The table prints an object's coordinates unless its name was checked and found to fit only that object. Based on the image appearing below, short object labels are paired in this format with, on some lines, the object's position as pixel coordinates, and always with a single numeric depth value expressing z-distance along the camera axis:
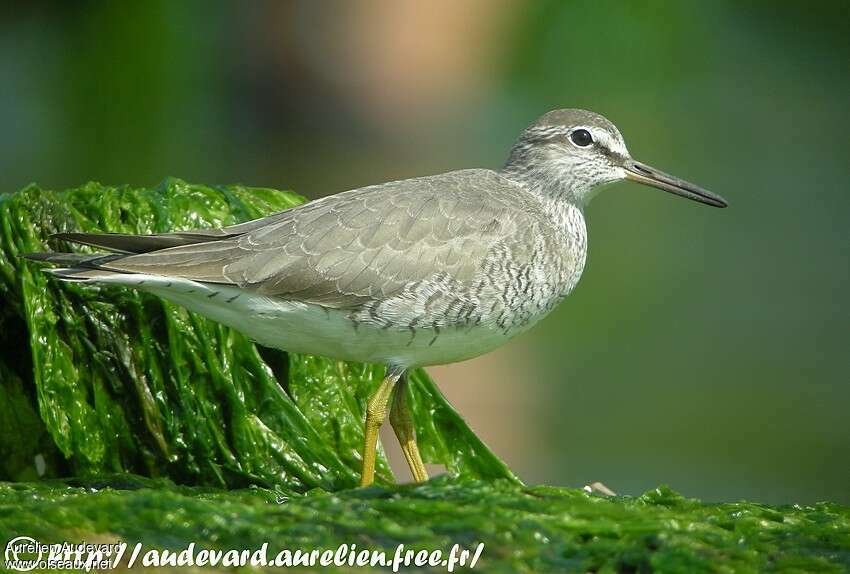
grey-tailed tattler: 9.30
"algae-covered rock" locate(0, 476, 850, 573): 6.87
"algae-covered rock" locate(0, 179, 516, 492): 9.53
